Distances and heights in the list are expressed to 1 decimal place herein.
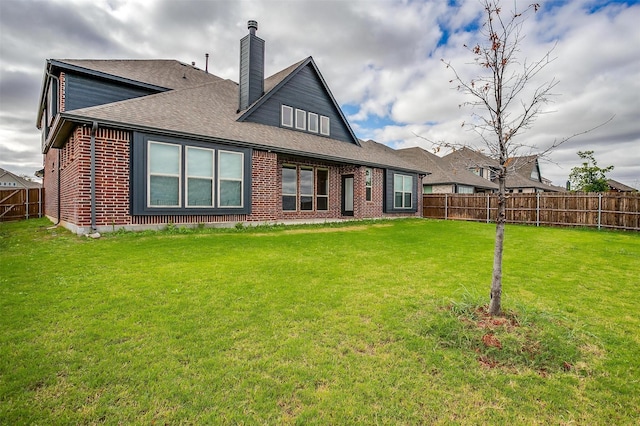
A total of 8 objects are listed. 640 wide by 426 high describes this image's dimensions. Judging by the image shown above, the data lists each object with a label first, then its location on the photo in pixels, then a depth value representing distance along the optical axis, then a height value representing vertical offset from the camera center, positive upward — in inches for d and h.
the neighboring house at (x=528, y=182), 1314.0 +127.7
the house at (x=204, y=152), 333.7 +82.2
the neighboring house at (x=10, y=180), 1819.6 +171.9
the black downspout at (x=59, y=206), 466.9 +3.5
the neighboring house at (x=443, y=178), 977.5 +108.6
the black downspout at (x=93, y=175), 315.6 +34.6
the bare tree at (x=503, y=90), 138.3 +56.6
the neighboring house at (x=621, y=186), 1668.6 +145.8
